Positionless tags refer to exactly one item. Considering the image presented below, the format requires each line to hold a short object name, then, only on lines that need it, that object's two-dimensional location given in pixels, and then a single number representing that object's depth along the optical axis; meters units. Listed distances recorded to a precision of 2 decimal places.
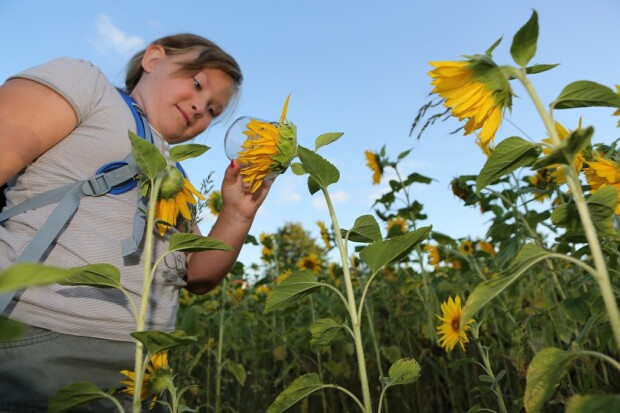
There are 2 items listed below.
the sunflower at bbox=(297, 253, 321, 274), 3.53
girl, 1.17
